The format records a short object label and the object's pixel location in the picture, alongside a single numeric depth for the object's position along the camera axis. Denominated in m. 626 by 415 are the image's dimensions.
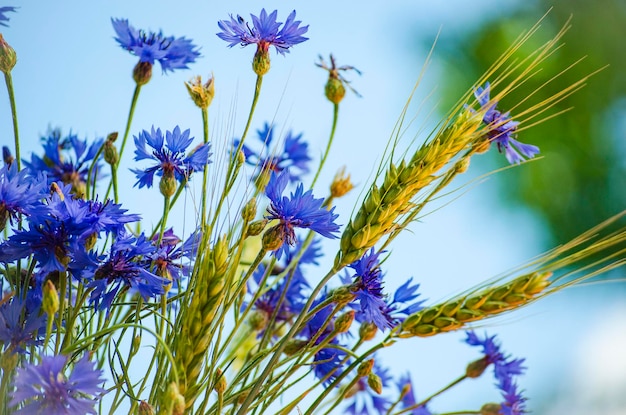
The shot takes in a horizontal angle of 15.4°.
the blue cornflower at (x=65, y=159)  1.11
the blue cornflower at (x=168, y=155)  1.01
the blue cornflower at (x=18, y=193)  0.96
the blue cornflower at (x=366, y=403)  1.17
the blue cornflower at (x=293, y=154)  1.15
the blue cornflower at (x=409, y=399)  1.14
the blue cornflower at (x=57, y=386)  0.92
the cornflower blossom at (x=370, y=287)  0.99
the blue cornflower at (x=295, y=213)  0.99
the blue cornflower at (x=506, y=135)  1.04
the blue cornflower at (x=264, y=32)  1.02
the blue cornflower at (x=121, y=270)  0.97
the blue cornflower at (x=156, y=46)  1.07
